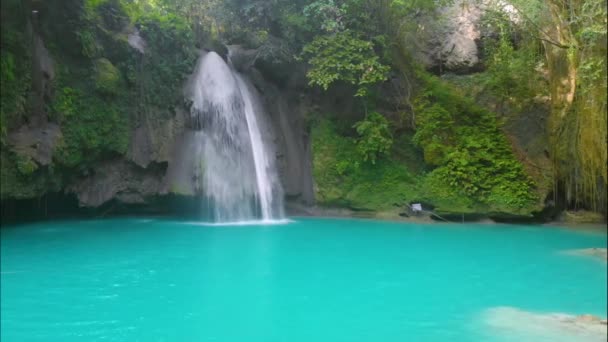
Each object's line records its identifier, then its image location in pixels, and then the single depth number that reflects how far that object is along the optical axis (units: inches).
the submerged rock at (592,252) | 373.5
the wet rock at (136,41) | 576.7
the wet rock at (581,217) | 567.5
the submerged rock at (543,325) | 218.7
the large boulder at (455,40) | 689.8
